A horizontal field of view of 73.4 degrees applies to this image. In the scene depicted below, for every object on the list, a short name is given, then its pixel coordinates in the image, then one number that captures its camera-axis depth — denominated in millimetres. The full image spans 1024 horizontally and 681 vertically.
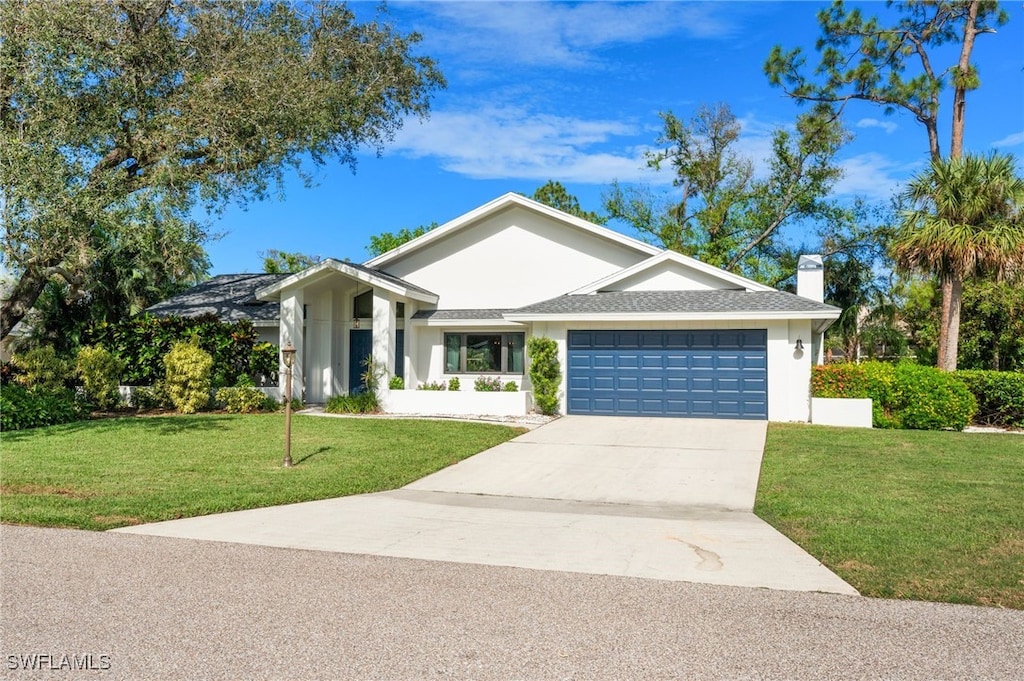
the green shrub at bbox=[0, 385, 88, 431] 14391
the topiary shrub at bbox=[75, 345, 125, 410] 17922
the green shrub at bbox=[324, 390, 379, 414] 18453
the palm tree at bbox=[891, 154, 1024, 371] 18219
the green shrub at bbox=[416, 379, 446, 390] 20178
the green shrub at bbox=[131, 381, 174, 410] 18531
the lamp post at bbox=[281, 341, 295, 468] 10695
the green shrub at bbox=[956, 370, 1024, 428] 16203
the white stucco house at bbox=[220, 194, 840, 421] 17359
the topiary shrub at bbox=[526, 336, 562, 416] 18281
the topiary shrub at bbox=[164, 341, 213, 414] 18016
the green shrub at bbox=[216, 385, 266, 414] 18328
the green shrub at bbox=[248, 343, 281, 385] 19578
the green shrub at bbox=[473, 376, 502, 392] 19953
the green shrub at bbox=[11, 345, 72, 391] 17203
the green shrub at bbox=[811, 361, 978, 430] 15734
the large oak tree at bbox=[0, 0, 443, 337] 13914
